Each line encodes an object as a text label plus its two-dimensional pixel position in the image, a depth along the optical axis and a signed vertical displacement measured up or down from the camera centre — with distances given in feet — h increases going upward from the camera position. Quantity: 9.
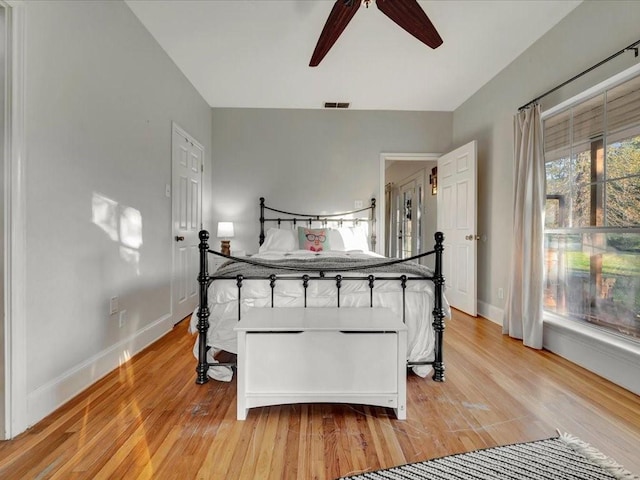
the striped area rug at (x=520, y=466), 4.13 -2.95
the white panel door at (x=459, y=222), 12.22 +0.69
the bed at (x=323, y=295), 6.77 -1.21
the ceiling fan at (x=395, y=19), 6.25 +4.44
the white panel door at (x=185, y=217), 10.80 +0.72
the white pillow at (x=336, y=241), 12.06 -0.10
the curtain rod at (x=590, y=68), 6.55 +3.86
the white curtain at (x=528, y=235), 8.94 +0.13
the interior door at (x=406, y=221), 21.34 +1.25
